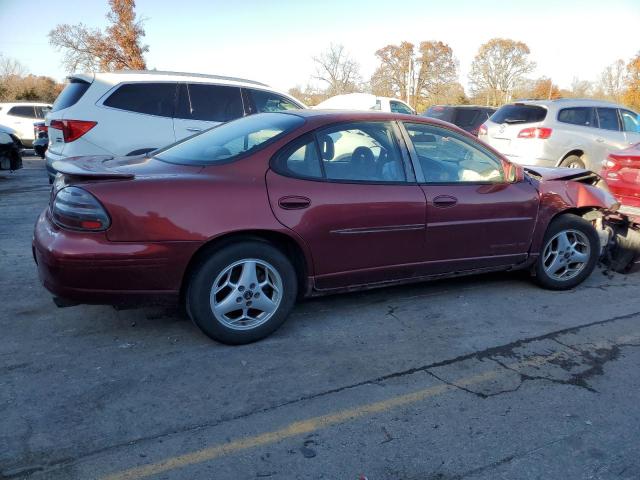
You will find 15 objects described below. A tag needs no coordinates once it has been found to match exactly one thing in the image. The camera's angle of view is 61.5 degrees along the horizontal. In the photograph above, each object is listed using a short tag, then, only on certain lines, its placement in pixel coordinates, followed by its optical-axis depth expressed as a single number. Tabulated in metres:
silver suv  9.38
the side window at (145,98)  6.72
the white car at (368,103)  15.45
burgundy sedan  3.07
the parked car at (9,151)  10.81
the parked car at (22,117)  16.45
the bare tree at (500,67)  52.66
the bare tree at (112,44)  28.86
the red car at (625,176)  5.61
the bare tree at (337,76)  38.84
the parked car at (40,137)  11.73
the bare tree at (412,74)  44.88
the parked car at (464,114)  14.99
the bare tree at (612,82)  49.71
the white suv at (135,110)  6.52
